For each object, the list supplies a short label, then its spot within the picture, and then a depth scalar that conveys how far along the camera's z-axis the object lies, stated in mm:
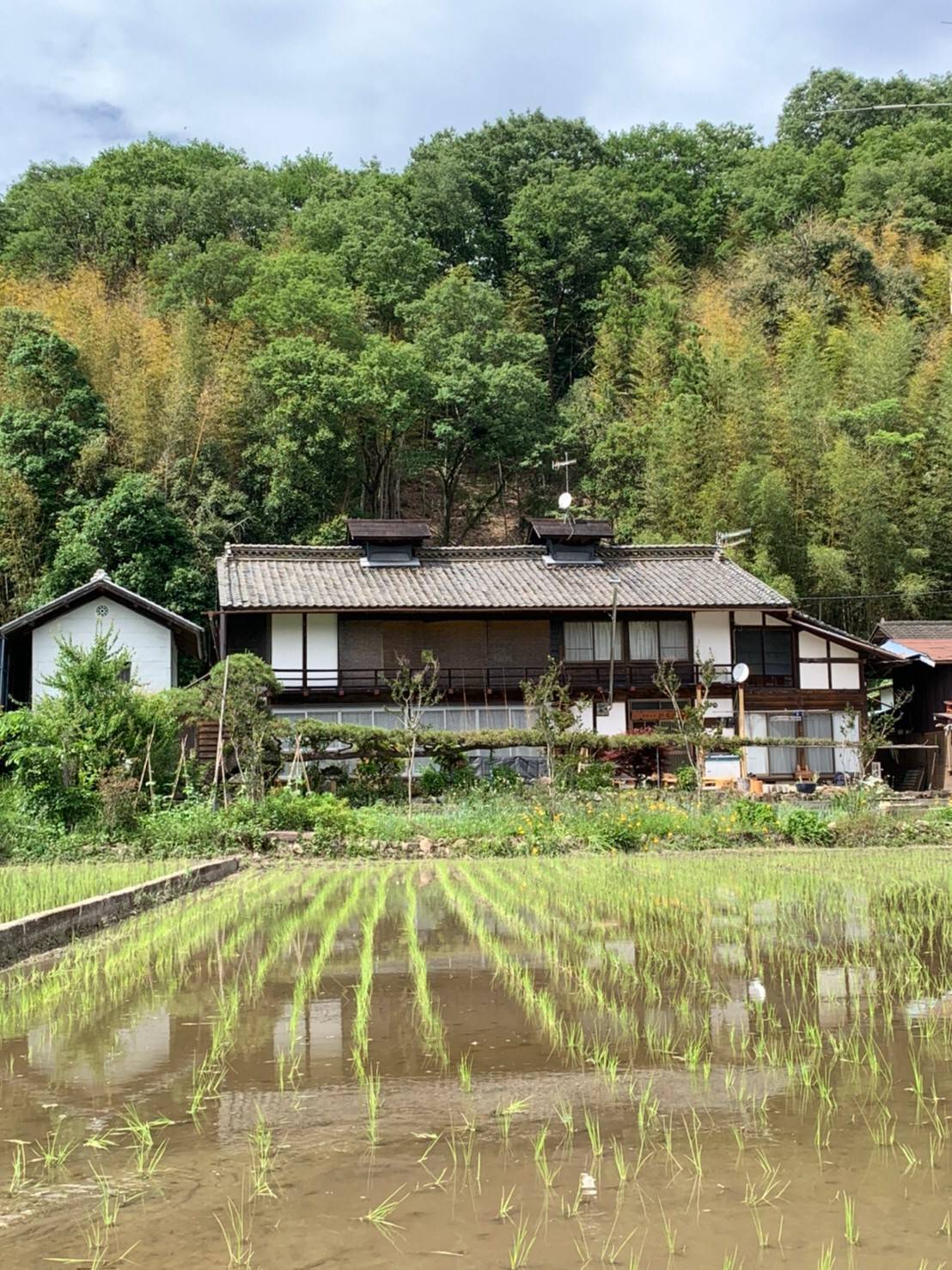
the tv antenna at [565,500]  25823
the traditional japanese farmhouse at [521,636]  23000
